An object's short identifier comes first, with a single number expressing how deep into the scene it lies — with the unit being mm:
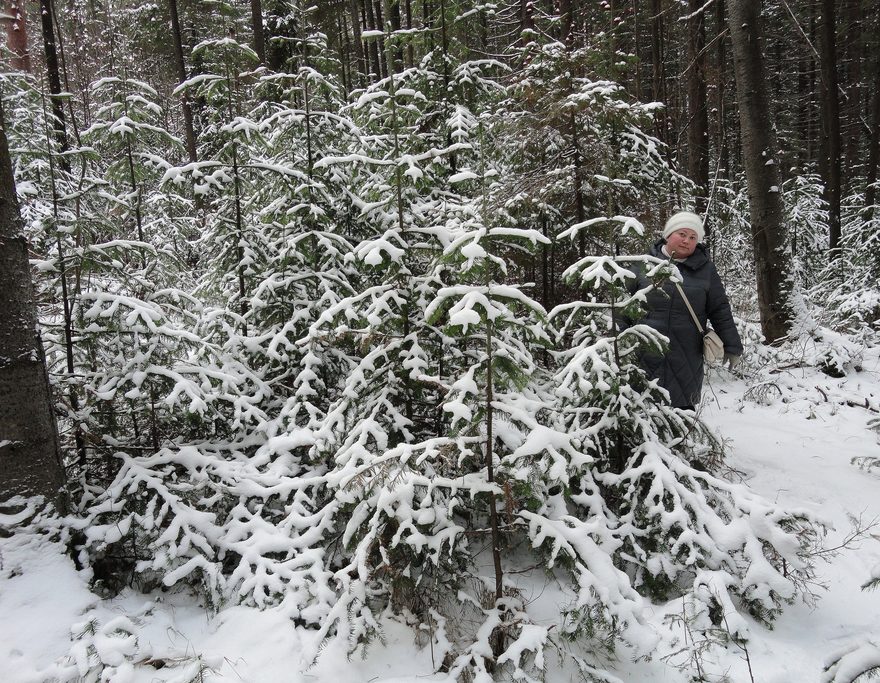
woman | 4129
